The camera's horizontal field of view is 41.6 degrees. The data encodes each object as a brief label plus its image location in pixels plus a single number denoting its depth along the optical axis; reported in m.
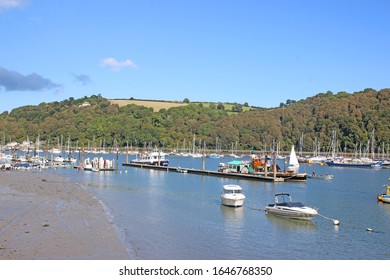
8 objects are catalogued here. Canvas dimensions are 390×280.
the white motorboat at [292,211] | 37.72
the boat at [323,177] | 85.11
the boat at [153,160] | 112.88
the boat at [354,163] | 142.25
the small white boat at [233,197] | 44.22
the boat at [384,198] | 50.47
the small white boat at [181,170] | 94.38
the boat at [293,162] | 85.25
